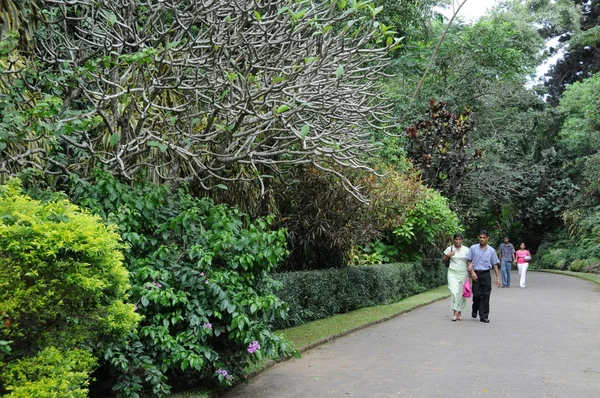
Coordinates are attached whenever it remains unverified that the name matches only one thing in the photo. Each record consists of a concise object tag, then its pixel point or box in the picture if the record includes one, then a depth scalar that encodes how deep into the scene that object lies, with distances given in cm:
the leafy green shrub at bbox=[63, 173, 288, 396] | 615
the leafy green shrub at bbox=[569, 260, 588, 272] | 3344
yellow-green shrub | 434
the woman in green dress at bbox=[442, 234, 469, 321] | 1302
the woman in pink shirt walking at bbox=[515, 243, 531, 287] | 2333
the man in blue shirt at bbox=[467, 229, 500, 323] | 1281
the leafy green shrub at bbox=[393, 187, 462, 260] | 1923
